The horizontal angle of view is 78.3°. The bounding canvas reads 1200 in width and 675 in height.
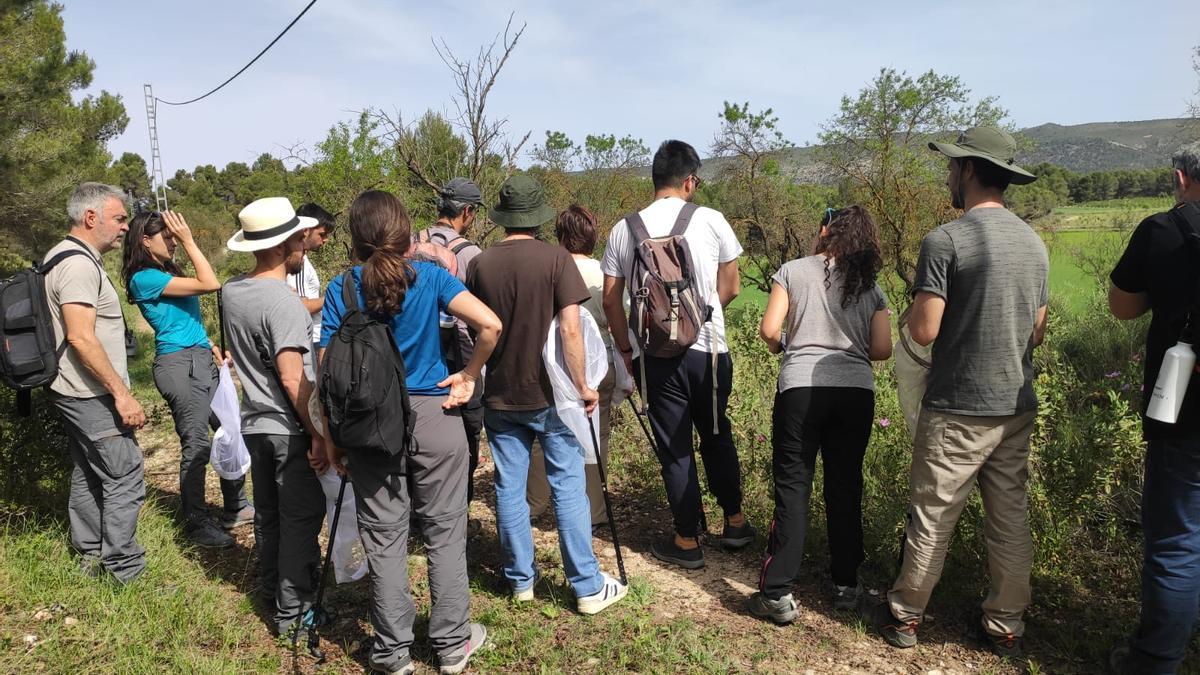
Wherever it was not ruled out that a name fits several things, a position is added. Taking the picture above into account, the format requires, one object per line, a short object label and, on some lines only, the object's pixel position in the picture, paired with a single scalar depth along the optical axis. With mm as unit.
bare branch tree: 7387
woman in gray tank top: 3209
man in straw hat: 3038
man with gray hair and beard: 3359
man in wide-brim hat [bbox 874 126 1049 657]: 2779
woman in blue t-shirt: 2779
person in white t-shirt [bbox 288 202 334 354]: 4302
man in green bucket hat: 3281
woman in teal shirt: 4062
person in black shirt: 2482
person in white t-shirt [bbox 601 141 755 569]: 3729
